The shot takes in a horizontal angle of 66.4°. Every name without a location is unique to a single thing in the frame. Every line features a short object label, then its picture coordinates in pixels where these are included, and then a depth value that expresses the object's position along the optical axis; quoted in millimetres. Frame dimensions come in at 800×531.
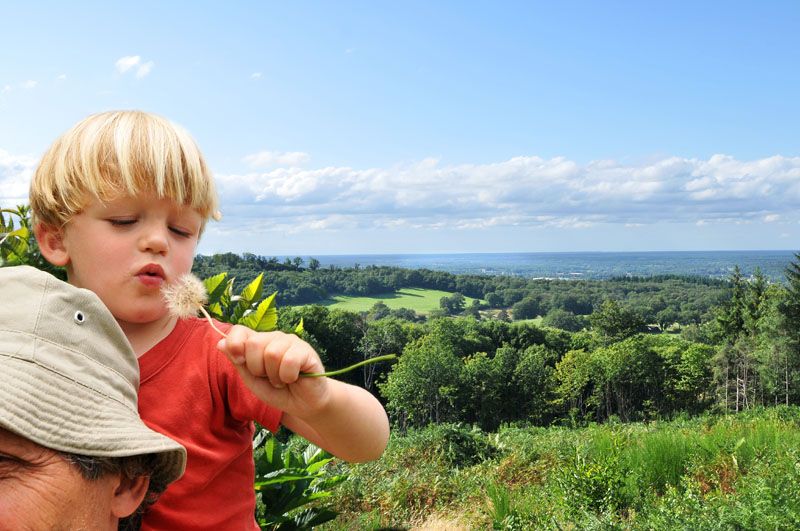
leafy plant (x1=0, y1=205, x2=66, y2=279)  1731
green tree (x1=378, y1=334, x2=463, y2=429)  47750
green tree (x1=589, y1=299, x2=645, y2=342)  62125
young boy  1217
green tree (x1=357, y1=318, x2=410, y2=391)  55812
